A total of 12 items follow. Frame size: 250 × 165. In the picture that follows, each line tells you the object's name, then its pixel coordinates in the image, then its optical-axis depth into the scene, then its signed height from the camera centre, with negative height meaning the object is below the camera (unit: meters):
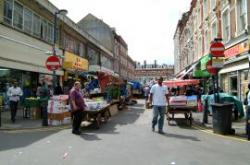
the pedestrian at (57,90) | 12.96 -0.15
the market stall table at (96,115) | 8.12 -1.04
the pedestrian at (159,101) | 7.36 -0.45
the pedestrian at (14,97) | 9.21 -0.40
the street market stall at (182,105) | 8.88 -0.69
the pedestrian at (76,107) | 7.23 -0.64
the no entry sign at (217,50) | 8.05 +1.35
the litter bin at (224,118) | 7.16 -0.97
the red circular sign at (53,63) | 9.97 +1.09
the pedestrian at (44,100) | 8.40 -0.49
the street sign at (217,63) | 8.13 +0.89
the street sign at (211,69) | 8.50 +0.72
